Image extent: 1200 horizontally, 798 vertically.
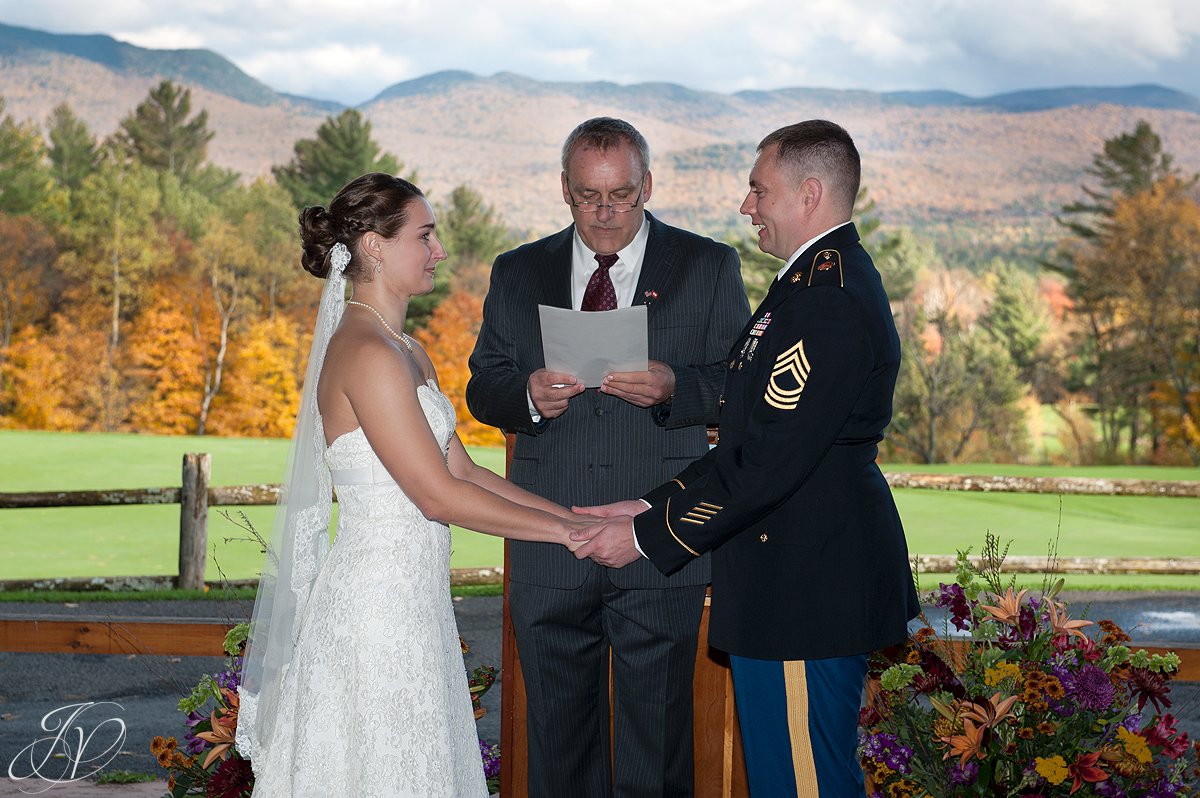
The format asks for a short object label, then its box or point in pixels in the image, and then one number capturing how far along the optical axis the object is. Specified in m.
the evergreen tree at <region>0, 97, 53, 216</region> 34.88
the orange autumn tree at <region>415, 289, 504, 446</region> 34.56
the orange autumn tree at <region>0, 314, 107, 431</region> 32.50
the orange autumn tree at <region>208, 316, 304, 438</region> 35.25
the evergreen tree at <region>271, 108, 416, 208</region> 38.88
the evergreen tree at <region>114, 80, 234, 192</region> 43.81
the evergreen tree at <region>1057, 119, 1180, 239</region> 36.38
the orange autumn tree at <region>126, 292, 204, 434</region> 34.50
